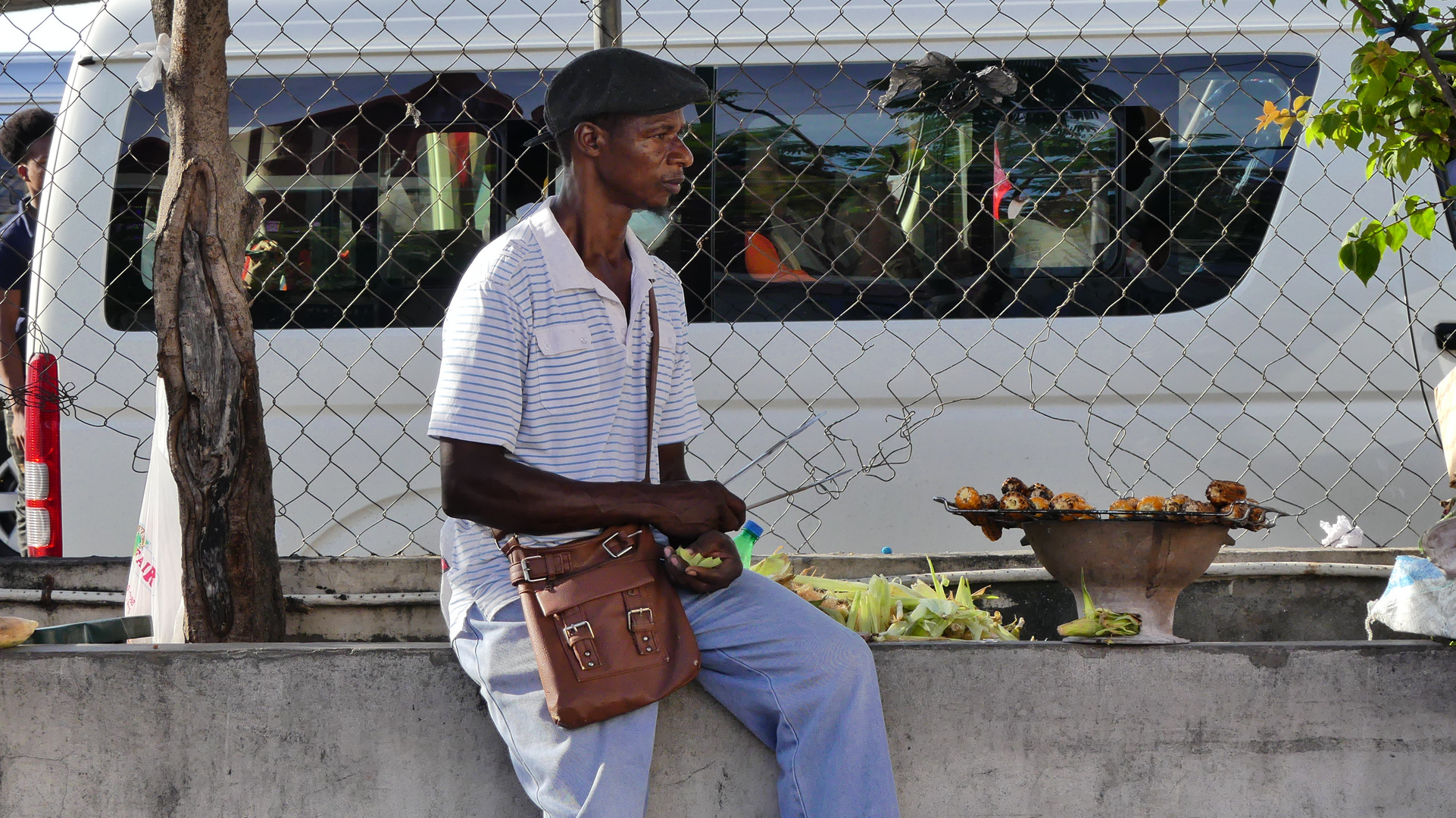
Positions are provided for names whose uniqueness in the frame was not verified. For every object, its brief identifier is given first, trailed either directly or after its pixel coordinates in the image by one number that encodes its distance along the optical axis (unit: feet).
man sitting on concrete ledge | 13.56
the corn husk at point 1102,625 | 16.19
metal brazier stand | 17.12
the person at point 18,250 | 30.14
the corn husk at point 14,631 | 16.02
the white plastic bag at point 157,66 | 18.43
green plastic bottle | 18.43
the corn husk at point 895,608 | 17.69
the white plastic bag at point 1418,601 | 16.26
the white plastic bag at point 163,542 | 17.94
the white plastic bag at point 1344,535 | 23.58
